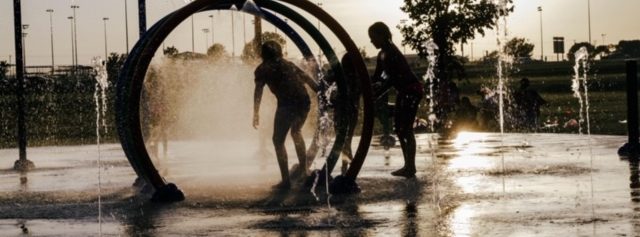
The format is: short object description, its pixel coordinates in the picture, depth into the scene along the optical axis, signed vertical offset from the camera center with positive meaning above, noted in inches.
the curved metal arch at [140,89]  483.8 +10.4
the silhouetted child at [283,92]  521.0 +8.2
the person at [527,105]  965.2 -1.1
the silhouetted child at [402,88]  554.3 +9.1
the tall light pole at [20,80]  693.9 +23.3
